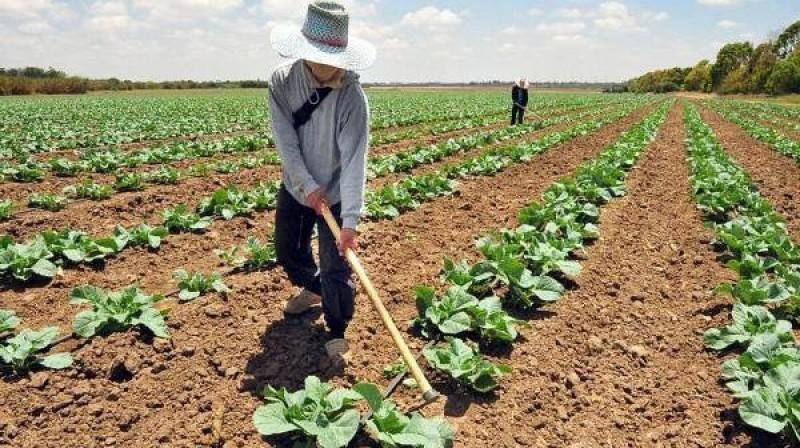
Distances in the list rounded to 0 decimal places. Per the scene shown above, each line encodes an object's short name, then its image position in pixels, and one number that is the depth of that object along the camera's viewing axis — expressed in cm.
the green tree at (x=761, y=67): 7450
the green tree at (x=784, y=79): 6525
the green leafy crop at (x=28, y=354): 373
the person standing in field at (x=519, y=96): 2152
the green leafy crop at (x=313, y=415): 286
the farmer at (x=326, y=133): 335
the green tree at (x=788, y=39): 9231
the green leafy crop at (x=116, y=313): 415
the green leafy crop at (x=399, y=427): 288
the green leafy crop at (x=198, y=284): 506
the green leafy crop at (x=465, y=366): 370
